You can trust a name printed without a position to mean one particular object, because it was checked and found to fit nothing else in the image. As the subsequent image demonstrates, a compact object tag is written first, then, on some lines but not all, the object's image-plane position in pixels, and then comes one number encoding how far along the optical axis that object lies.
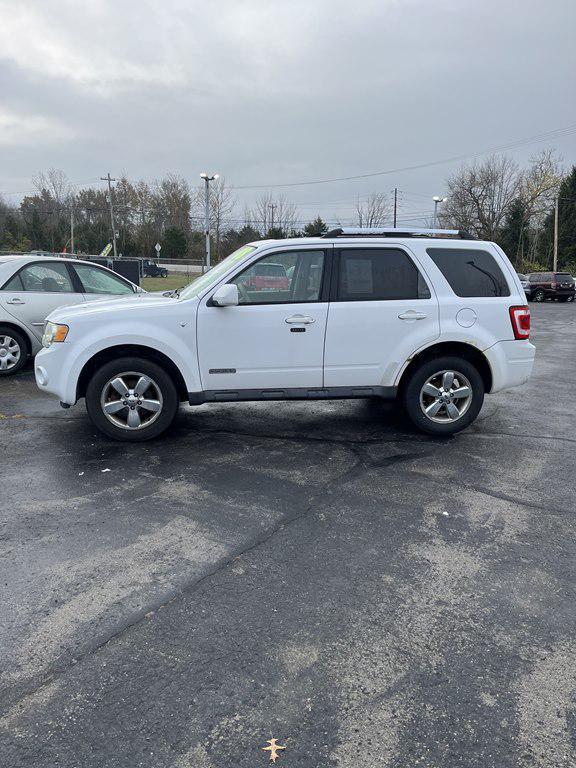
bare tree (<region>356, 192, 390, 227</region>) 70.12
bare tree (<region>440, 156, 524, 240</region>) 63.97
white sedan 8.49
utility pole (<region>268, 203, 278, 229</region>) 66.88
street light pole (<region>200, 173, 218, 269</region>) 36.28
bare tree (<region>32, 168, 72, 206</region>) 72.94
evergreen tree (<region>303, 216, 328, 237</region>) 56.43
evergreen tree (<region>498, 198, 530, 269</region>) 62.31
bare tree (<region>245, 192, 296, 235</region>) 66.25
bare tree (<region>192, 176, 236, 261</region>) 59.09
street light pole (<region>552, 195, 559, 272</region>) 53.38
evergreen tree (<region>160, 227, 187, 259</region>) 68.19
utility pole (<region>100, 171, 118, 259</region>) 66.43
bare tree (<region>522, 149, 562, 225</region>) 62.25
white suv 5.46
